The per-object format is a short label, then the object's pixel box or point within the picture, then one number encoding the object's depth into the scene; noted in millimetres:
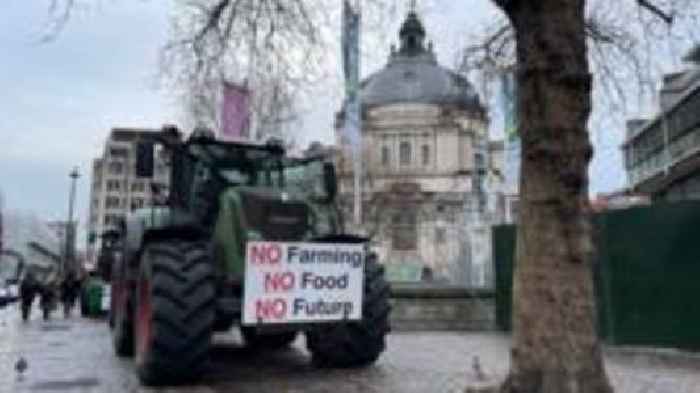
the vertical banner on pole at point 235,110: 20875
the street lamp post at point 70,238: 77731
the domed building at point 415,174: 50281
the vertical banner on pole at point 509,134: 19166
